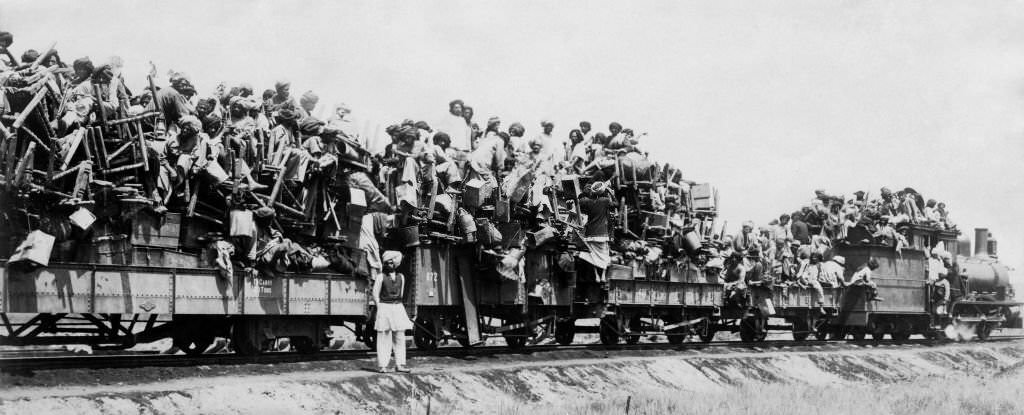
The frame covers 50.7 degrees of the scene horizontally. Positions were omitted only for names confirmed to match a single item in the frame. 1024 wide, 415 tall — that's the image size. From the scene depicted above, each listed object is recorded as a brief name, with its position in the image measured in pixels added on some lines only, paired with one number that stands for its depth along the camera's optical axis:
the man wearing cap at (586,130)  23.95
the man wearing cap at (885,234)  31.23
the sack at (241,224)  15.13
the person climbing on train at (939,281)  33.16
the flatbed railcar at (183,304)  13.30
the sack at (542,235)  20.33
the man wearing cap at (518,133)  21.00
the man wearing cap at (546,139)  21.39
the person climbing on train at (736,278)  26.50
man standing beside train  15.31
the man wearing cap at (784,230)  30.69
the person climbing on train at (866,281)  30.55
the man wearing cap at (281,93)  17.14
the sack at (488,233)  19.06
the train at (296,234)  13.45
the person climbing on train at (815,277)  29.33
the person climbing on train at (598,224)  21.95
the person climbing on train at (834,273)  30.31
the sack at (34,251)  12.82
